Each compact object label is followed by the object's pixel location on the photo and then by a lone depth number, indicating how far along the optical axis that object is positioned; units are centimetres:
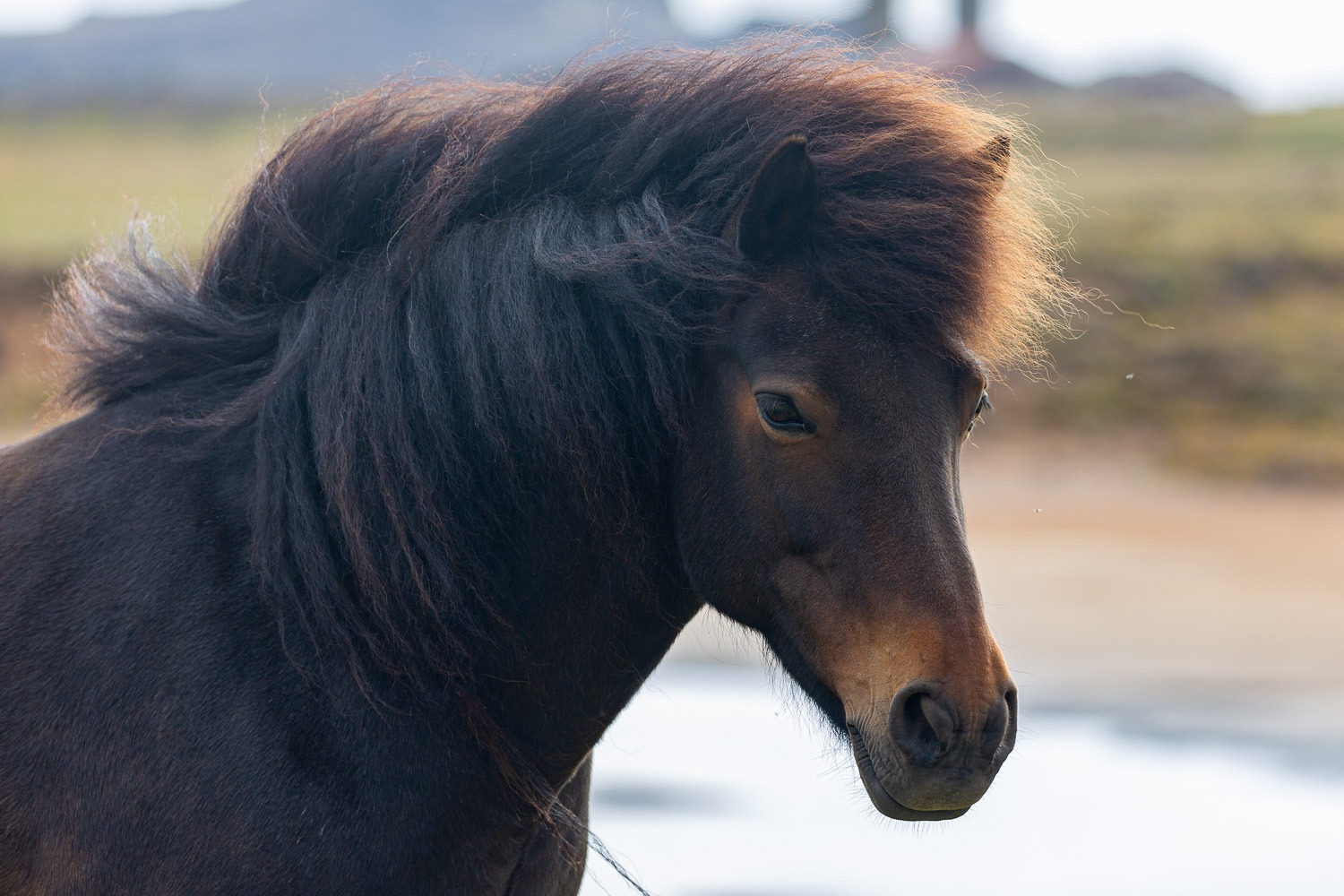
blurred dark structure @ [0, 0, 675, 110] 11410
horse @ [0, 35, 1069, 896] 753
